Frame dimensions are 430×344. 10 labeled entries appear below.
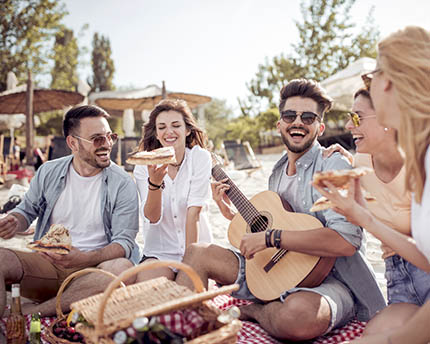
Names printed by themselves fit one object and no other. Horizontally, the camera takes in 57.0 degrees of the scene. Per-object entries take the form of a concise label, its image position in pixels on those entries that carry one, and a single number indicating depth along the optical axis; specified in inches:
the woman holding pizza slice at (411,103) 66.9
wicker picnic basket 66.3
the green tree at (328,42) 1091.9
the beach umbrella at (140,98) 566.7
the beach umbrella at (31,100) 452.1
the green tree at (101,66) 1903.3
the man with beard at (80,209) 125.9
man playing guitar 103.2
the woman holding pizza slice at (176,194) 141.1
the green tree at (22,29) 905.5
